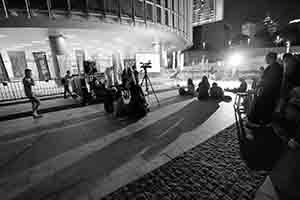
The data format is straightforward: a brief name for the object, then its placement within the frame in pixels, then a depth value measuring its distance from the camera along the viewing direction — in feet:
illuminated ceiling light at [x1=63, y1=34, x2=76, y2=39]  30.96
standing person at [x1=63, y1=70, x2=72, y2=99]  21.54
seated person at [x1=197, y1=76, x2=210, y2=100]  17.48
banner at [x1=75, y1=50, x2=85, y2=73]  37.40
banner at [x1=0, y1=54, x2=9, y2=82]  27.53
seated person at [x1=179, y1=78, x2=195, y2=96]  20.42
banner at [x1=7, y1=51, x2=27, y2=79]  35.18
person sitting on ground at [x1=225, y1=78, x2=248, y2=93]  13.81
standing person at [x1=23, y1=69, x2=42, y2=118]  12.91
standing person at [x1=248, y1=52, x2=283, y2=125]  6.64
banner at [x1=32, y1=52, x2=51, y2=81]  30.78
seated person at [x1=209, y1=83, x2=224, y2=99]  17.13
